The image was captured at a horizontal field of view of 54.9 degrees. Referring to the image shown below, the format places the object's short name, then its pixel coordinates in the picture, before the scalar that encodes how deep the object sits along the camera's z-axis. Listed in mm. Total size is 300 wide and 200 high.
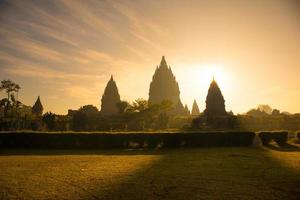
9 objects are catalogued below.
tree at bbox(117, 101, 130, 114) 65500
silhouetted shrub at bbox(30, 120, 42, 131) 38969
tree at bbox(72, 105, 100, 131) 44338
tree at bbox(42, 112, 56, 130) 42906
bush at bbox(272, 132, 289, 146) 25492
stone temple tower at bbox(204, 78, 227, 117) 51625
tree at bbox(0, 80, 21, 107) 65438
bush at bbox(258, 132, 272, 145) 25328
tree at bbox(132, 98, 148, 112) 58719
